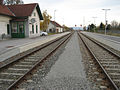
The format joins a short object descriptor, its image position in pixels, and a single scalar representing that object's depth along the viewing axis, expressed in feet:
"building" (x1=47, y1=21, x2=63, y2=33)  231.09
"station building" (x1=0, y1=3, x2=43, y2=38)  78.07
